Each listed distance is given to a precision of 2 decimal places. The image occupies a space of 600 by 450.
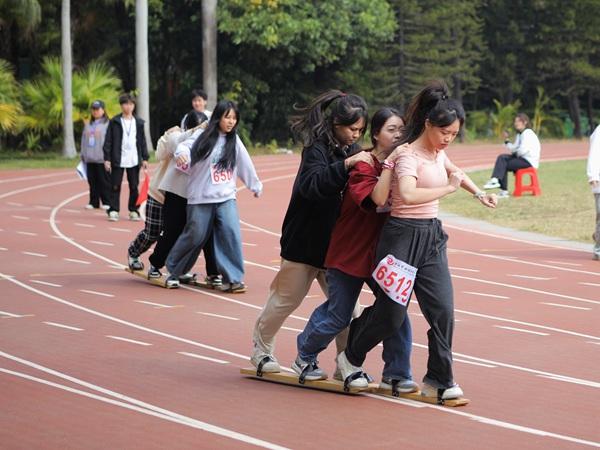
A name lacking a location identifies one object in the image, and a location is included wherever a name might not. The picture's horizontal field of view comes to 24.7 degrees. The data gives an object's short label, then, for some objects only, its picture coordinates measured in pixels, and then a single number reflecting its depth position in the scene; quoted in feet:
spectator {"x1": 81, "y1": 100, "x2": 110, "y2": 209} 73.92
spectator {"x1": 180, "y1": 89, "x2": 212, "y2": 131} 43.73
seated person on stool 85.25
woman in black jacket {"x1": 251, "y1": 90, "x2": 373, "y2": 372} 27.12
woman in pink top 25.70
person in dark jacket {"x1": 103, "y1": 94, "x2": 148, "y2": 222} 70.03
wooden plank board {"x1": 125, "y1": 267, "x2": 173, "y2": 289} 44.65
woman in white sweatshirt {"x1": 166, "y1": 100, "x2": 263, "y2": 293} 41.98
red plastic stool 85.30
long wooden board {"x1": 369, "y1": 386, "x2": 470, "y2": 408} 26.61
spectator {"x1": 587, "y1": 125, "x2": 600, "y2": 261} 50.79
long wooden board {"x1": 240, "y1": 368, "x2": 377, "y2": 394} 27.78
